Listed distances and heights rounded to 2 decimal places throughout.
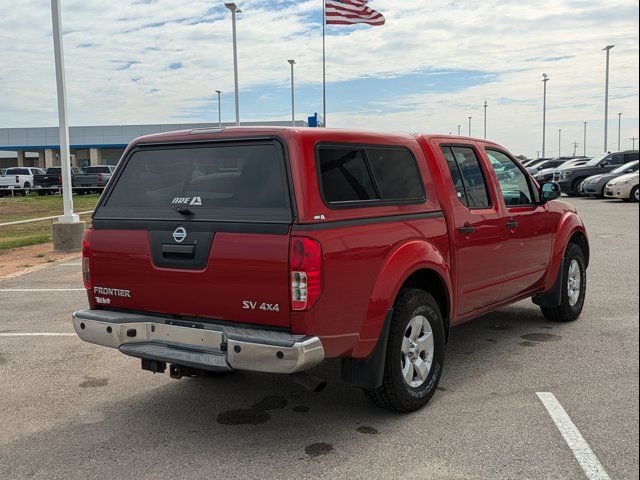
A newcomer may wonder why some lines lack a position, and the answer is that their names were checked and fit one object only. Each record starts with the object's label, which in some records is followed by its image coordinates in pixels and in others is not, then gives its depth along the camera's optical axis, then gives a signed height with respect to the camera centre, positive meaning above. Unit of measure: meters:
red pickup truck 3.72 -0.51
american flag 21.34 +5.20
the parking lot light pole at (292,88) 40.33 +5.43
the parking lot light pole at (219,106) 60.88 +6.41
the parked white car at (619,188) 23.08 -0.66
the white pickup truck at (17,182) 39.96 -0.41
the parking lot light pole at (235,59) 27.44 +4.89
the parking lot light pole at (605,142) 39.69 +1.81
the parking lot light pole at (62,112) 12.80 +1.24
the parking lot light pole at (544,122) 56.48 +4.33
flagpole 33.64 +5.17
